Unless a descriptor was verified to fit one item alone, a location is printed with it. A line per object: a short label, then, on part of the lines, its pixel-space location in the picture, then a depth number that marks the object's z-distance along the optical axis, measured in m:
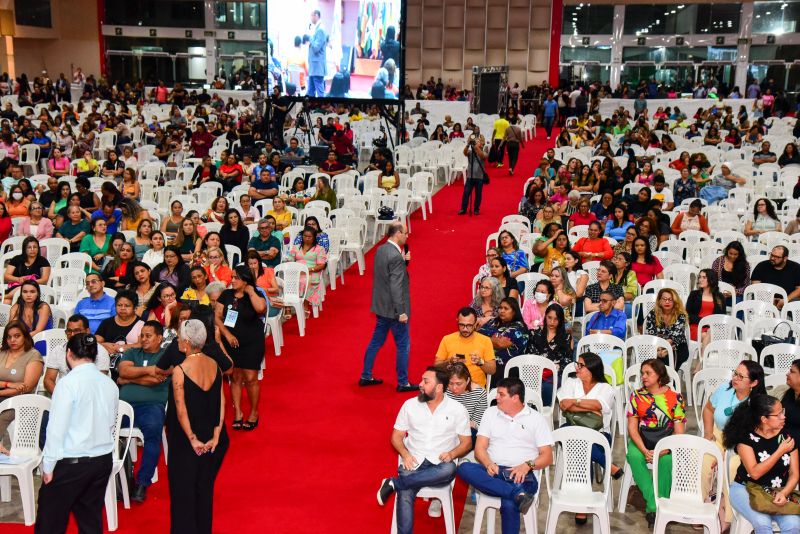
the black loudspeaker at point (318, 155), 15.38
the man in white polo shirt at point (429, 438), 5.27
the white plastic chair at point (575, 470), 5.22
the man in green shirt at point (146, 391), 5.86
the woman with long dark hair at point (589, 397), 5.90
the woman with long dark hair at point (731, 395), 5.54
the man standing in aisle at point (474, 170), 13.13
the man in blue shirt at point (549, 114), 23.25
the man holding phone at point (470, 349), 6.35
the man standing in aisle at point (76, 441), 4.59
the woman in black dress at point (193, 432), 4.82
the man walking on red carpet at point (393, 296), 7.35
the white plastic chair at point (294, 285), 8.90
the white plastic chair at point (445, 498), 5.34
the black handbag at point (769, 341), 6.95
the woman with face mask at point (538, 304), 7.32
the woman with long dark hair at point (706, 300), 7.77
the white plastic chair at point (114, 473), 5.47
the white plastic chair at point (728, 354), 6.73
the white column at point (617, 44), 30.41
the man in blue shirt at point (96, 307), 7.41
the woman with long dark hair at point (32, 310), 7.23
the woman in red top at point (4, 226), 10.48
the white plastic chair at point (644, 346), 6.91
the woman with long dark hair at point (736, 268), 8.67
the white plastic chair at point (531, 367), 6.47
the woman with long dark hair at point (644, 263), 8.82
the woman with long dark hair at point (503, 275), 7.78
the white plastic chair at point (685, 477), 5.09
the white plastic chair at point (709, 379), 6.30
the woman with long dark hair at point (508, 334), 6.80
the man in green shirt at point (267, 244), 9.43
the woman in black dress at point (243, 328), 6.75
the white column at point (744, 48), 29.47
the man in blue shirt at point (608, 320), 7.31
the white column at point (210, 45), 31.55
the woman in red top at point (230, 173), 13.50
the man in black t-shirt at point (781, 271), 8.55
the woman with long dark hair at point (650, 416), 5.62
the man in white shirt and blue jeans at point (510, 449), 5.21
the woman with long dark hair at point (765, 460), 5.02
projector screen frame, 15.41
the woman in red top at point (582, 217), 10.61
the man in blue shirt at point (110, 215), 10.48
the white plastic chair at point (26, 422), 5.67
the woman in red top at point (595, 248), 9.28
